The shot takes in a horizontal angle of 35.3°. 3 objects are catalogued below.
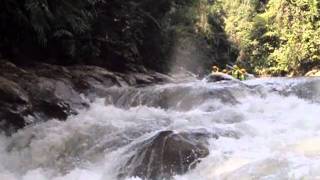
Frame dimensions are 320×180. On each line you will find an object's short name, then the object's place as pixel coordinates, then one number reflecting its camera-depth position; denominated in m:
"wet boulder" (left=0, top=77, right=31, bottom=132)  7.63
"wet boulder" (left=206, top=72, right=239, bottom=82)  11.80
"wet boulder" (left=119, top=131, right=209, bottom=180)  5.37
